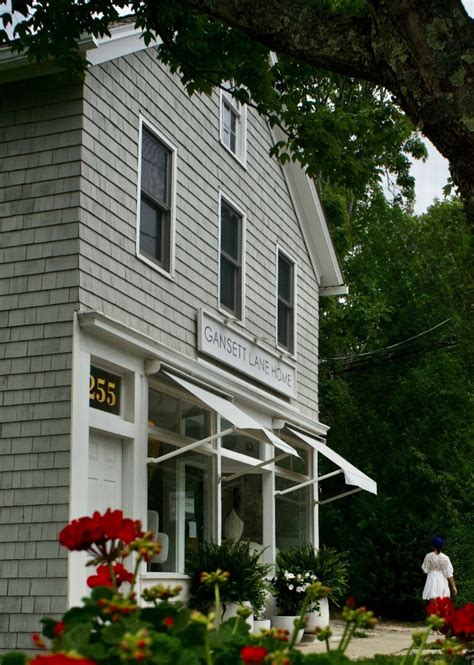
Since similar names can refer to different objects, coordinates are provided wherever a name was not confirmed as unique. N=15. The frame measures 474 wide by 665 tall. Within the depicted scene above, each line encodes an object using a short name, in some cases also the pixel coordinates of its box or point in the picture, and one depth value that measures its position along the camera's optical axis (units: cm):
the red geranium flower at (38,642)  248
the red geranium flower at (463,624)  322
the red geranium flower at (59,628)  263
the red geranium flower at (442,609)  338
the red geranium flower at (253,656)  227
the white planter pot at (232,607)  1255
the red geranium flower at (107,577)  304
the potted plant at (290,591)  1476
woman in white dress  1739
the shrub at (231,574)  1248
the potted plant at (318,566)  1517
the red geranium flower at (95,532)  279
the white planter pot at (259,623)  1343
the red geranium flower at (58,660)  194
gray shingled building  1023
